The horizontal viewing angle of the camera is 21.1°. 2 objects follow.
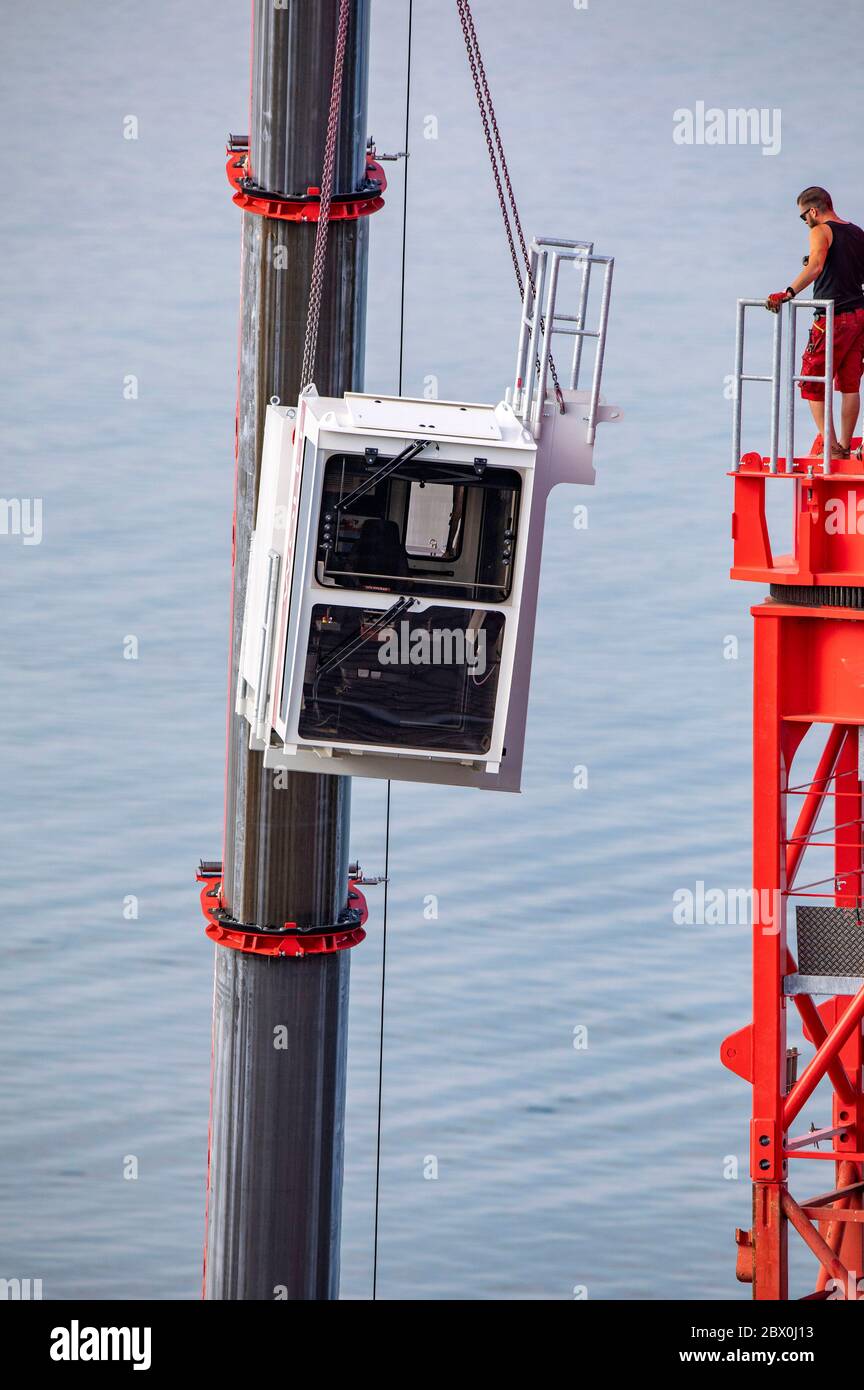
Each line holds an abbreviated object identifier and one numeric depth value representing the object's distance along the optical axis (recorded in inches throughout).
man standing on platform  585.6
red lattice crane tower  569.0
